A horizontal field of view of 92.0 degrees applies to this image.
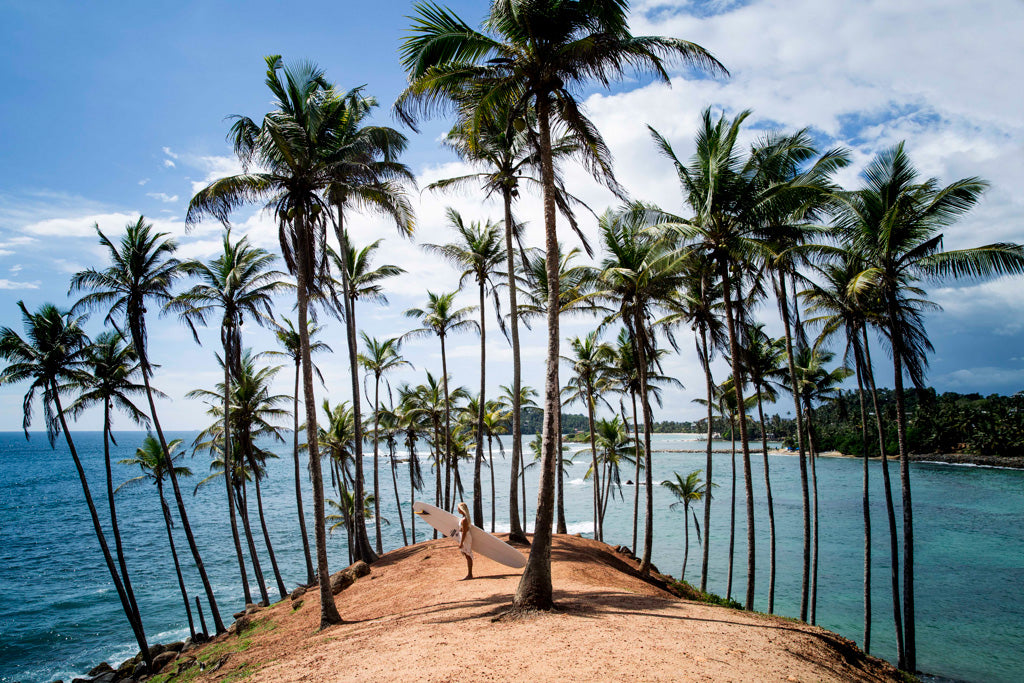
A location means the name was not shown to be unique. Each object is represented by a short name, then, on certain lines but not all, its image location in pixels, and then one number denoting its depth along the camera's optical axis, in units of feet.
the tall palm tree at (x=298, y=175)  37.24
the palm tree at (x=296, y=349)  69.62
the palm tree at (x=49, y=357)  55.93
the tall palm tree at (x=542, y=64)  28.81
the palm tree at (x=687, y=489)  79.78
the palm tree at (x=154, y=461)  73.00
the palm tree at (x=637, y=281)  50.88
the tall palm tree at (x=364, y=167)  39.27
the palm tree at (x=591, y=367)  77.97
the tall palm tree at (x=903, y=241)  41.27
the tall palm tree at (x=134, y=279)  57.31
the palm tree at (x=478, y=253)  65.41
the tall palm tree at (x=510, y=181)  50.90
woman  38.29
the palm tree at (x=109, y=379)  61.67
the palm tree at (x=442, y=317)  76.84
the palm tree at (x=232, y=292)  61.41
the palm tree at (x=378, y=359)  87.20
